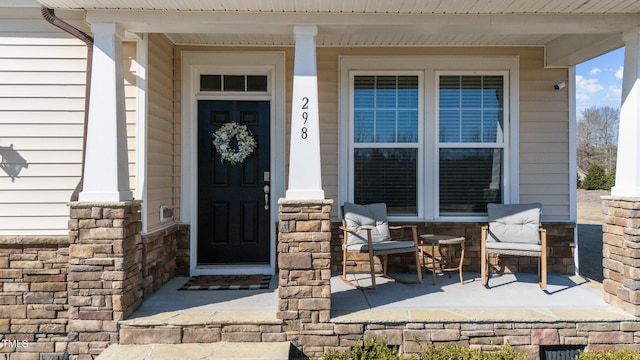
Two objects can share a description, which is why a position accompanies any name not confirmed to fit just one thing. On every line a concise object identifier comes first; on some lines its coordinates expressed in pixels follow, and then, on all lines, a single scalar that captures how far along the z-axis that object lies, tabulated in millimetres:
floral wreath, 4527
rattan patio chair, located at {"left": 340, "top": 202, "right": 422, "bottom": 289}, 3988
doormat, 4016
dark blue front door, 4574
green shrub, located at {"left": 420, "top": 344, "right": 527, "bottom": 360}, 3061
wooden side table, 4164
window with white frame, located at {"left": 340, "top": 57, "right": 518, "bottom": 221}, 4629
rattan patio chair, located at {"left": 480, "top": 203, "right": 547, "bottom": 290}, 3969
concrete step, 2959
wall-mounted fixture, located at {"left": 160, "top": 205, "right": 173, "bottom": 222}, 4096
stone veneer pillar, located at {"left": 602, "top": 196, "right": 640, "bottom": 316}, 3266
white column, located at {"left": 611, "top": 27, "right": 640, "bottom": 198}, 3373
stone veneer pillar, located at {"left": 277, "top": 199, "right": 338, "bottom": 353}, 3201
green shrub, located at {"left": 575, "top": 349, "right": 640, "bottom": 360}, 3082
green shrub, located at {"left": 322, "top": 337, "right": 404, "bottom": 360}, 3088
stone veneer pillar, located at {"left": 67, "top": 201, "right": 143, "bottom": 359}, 3191
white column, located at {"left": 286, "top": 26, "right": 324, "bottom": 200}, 3251
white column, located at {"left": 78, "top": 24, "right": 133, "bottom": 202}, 3242
